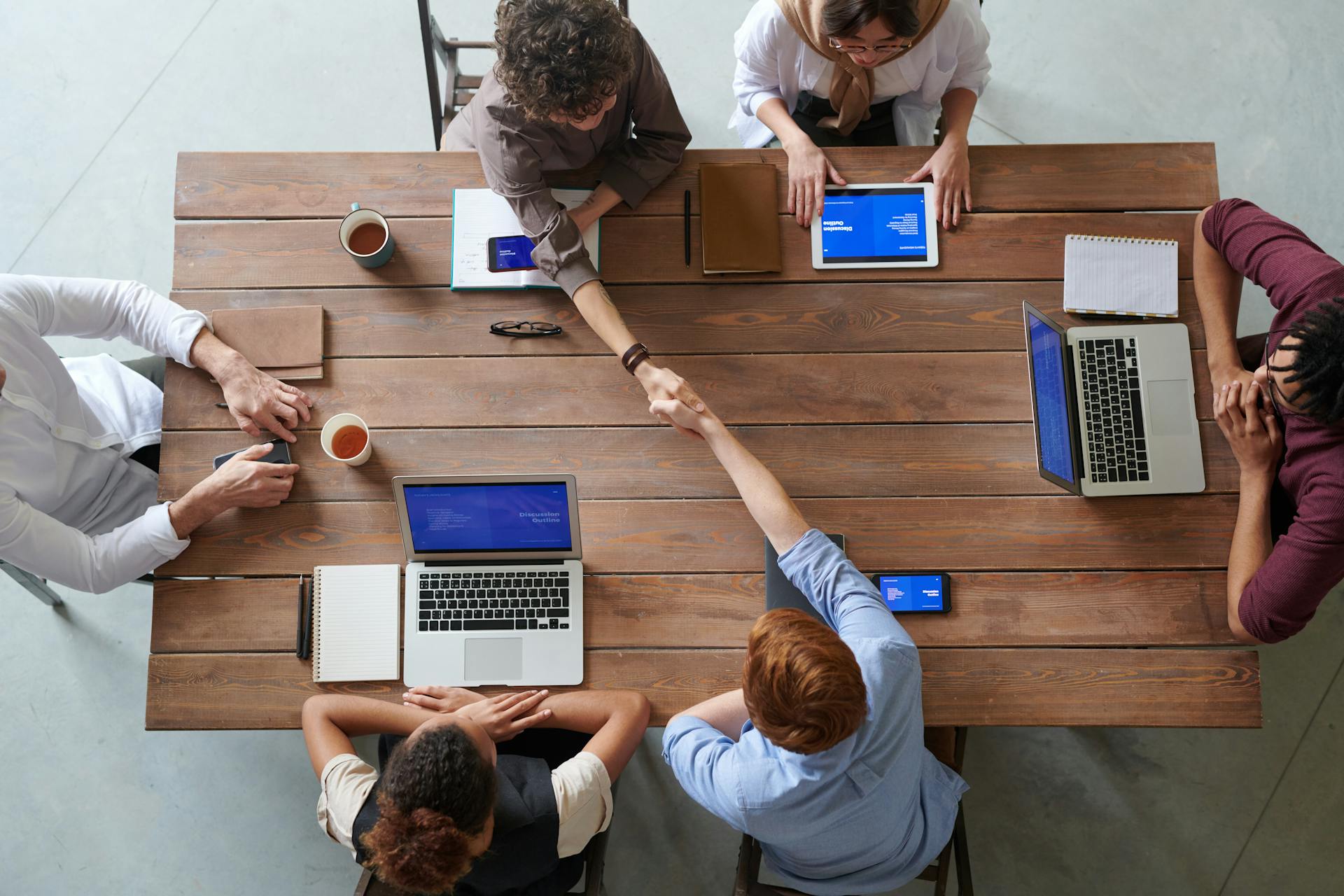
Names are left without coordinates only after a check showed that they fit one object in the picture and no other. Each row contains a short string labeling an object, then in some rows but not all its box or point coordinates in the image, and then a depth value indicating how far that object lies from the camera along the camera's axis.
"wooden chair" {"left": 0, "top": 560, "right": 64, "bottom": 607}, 2.39
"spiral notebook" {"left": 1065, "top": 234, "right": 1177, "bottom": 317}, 1.92
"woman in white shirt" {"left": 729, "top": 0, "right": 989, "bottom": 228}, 1.80
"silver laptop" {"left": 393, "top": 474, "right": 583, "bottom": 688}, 1.78
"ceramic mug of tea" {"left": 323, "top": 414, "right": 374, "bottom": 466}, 1.83
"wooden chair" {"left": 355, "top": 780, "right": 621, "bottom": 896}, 1.82
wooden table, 1.79
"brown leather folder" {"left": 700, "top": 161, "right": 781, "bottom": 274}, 1.95
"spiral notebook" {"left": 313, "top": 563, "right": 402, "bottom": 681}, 1.79
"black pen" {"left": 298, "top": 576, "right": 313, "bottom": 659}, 1.79
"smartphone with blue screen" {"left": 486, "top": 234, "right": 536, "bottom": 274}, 1.95
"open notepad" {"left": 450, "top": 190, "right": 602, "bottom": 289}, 1.95
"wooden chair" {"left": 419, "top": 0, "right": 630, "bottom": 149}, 2.41
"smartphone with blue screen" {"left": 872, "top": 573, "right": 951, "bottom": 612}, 1.79
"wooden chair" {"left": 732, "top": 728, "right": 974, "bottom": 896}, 1.87
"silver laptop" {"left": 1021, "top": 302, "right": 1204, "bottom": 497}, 1.84
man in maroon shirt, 1.62
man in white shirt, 1.79
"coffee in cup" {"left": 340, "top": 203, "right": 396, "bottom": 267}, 1.92
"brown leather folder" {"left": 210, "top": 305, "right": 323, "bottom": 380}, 1.92
